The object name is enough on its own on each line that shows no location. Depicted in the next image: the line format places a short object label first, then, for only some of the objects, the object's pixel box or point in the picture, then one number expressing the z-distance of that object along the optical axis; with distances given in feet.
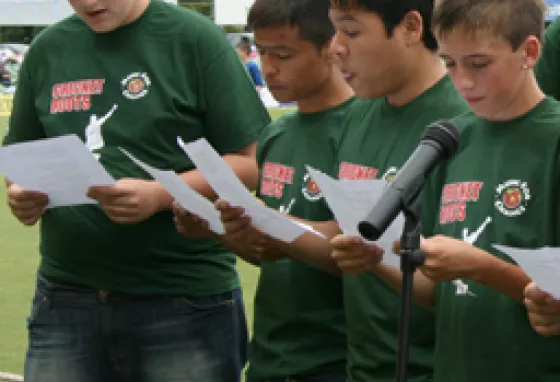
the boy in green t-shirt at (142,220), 19.60
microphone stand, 12.01
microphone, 11.39
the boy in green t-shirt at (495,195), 13.85
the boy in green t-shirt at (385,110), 16.11
